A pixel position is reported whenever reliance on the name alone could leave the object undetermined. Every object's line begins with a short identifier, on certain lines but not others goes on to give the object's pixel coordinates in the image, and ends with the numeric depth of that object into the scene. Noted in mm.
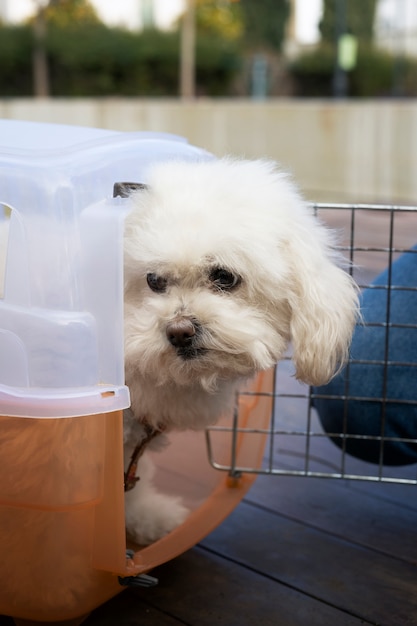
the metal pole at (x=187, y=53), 8969
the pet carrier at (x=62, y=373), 898
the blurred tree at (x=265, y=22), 12727
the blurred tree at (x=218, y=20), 11359
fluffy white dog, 1072
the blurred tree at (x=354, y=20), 11326
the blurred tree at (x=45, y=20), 9438
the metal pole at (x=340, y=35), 9998
